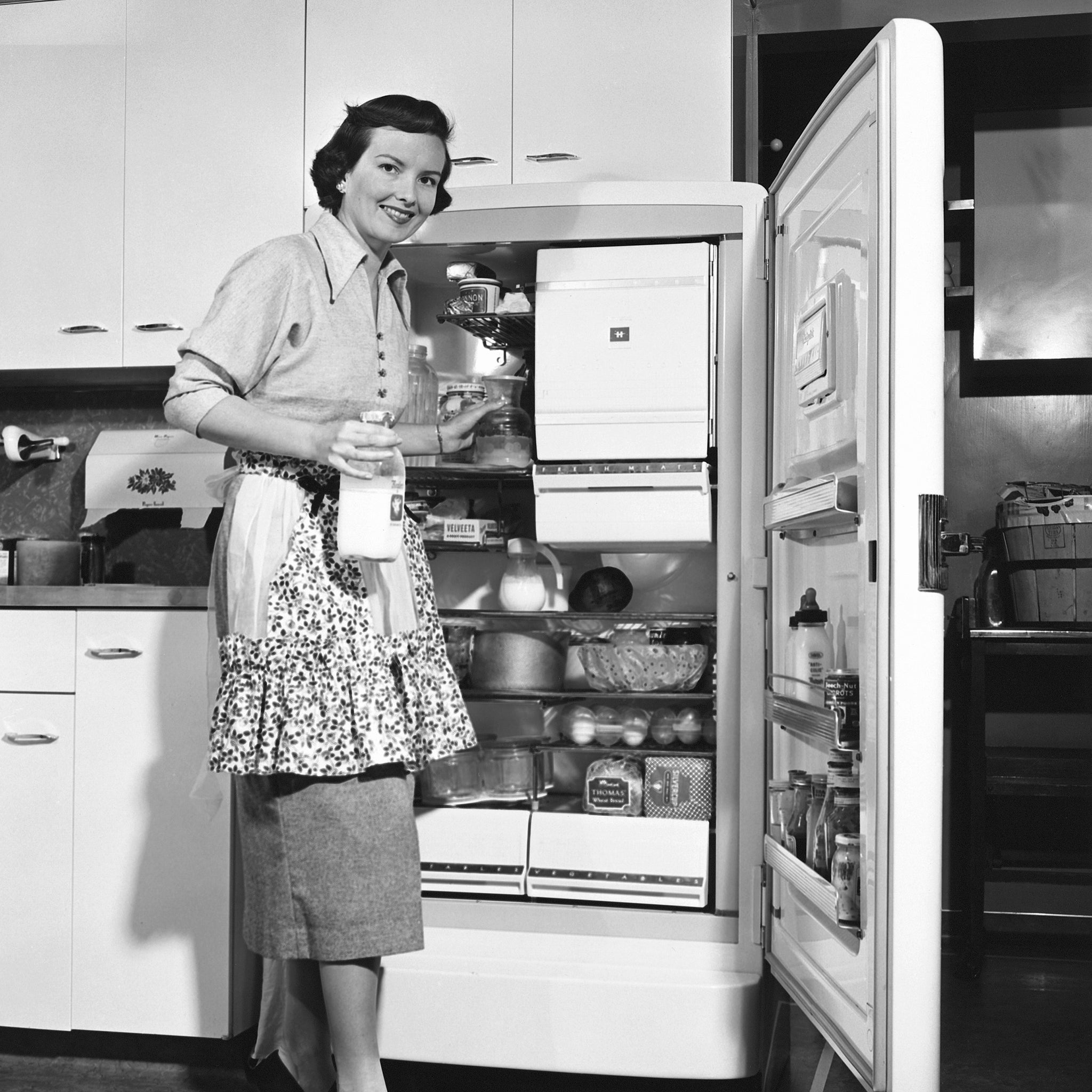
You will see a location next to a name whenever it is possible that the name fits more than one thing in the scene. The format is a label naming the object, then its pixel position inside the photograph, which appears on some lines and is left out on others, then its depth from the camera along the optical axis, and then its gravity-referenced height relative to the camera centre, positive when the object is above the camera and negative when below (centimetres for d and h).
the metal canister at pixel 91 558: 272 +5
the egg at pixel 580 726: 233 -28
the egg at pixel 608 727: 232 -29
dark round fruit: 233 -2
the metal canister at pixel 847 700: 152 -15
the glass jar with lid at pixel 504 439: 226 +27
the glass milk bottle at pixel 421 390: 240 +40
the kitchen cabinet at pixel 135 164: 257 +92
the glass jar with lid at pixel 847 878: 152 -38
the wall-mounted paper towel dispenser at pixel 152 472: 279 +25
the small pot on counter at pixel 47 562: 264 +4
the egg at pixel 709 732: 230 -29
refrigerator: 170 +6
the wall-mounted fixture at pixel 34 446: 294 +33
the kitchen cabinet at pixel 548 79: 235 +104
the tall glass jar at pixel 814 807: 172 -33
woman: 163 -5
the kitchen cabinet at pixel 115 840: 215 -48
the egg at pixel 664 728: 229 -28
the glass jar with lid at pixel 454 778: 231 -39
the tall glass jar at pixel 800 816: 180 -36
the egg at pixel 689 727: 228 -28
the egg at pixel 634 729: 231 -29
